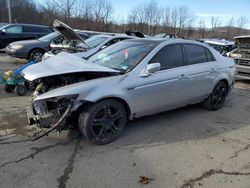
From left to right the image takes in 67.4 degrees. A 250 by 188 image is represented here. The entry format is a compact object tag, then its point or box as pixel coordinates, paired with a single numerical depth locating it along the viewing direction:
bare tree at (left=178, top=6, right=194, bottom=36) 31.85
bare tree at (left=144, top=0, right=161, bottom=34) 31.02
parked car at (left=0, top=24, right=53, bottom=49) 10.49
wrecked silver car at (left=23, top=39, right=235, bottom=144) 2.72
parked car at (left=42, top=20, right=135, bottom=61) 5.20
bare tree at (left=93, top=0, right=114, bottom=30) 26.47
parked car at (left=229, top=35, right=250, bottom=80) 6.77
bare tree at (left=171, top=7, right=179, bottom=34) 32.22
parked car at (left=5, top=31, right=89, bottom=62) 8.32
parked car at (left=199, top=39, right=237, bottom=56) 9.62
